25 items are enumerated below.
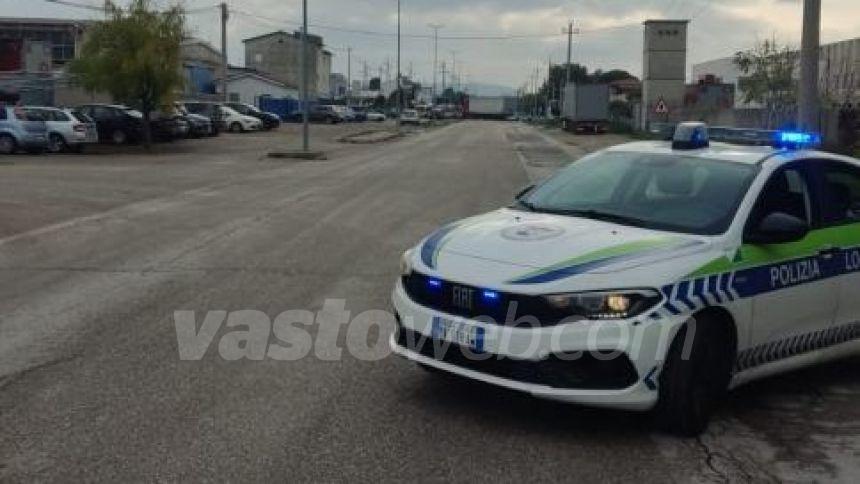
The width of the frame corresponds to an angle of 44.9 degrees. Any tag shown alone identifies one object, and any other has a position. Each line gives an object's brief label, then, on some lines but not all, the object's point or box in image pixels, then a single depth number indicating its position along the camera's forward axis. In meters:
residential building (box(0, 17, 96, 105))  47.88
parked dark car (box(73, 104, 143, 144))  37.38
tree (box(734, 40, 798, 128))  43.16
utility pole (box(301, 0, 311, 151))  34.84
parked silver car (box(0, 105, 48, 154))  32.34
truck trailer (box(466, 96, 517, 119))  151.75
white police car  5.20
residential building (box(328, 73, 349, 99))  165.99
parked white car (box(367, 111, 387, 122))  100.38
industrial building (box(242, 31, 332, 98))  142.62
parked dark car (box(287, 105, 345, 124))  80.00
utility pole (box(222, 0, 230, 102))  57.70
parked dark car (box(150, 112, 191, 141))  38.56
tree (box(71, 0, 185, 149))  35.28
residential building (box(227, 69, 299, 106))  105.94
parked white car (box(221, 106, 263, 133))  54.25
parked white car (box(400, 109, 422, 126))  92.36
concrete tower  56.47
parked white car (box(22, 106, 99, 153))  33.03
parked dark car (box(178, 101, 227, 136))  49.84
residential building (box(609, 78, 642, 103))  113.01
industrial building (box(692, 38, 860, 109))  38.91
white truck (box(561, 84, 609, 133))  69.02
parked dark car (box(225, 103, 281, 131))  57.47
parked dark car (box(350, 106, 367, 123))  91.71
